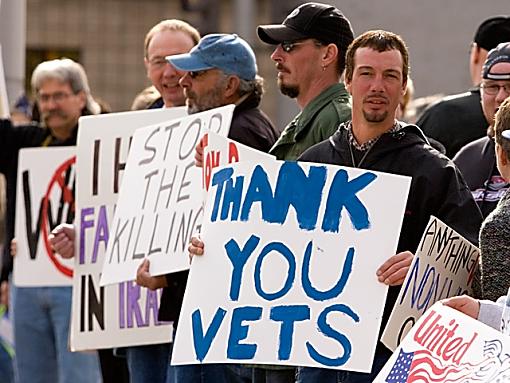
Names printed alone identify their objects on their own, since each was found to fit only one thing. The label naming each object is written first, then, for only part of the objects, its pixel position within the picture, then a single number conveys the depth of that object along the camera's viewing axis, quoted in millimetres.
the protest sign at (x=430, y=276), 11039
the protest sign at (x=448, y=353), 9258
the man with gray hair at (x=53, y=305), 17406
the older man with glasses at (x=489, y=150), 12914
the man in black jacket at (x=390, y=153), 11492
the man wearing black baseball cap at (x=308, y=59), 12836
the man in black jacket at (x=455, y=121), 14906
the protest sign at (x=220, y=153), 12508
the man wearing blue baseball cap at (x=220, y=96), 13883
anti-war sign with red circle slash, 17359
